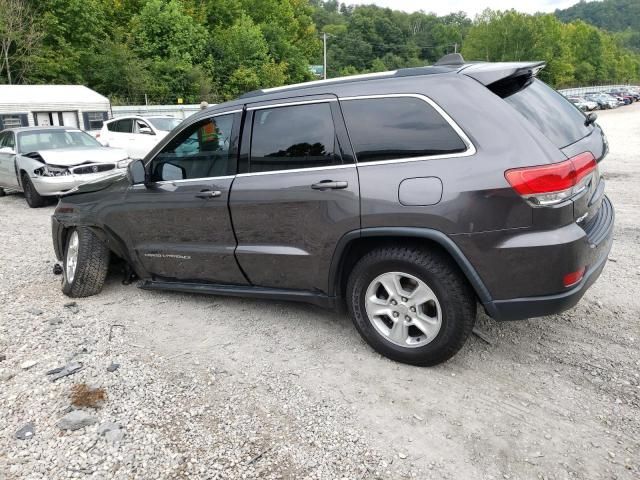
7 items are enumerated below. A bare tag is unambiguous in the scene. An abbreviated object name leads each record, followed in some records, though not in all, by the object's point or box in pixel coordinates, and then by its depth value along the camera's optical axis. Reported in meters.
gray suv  2.66
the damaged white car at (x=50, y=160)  9.14
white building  20.70
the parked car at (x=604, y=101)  54.68
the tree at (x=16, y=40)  30.58
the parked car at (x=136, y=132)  13.09
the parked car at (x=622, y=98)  61.81
